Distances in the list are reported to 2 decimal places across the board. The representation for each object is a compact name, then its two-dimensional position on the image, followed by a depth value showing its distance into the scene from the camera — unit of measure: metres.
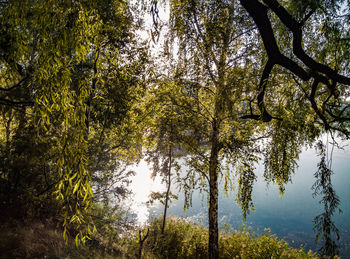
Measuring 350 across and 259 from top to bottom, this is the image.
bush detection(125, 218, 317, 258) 5.62
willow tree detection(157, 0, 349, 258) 2.21
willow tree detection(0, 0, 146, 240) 1.30
